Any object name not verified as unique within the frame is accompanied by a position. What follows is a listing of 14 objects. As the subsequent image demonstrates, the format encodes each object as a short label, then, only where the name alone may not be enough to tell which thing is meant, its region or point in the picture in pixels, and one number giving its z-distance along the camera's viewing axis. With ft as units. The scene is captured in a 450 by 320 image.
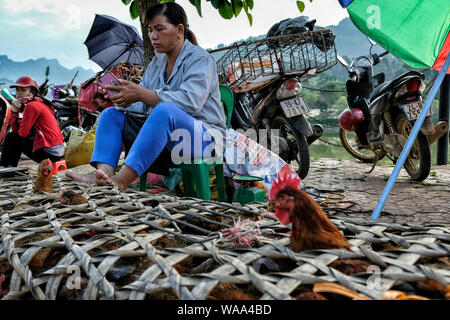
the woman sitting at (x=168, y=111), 5.98
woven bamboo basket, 2.35
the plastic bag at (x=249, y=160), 7.86
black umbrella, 18.51
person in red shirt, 11.31
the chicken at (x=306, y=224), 2.94
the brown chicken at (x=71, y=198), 4.73
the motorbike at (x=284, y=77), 10.89
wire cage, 10.99
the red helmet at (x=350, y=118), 12.30
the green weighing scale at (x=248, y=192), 6.48
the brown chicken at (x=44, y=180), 5.91
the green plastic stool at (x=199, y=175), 6.56
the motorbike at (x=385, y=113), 10.14
